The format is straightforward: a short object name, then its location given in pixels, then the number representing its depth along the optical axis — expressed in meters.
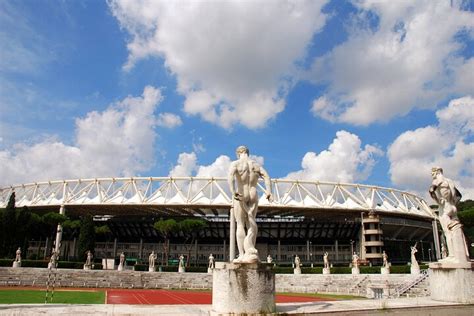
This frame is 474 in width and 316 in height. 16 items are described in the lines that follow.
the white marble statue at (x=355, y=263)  35.90
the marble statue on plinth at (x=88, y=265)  38.28
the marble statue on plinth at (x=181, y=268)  39.96
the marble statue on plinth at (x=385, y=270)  33.86
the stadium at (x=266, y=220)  66.62
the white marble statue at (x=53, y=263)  32.35
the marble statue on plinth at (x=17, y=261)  34.38
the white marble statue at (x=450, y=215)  10.55
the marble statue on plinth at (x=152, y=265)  39.02
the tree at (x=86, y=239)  50.50
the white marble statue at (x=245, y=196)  8.52
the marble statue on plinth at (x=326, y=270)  36.29
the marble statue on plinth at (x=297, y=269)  37.06
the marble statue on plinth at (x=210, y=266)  39.58
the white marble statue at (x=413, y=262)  33.50
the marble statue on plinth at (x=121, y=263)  39.44
